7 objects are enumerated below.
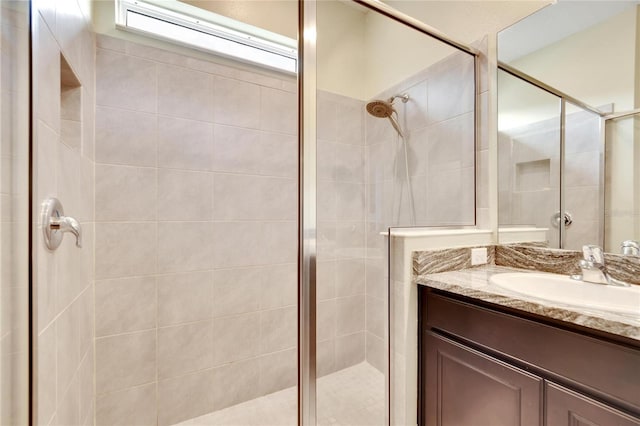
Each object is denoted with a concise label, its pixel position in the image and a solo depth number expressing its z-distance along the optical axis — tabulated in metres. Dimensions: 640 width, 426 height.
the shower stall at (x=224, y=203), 0.93
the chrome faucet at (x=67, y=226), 0.86
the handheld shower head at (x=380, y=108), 1.24
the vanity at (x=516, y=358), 0.69
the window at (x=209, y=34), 1.48
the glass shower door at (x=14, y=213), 0.62
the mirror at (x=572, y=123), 1.01
